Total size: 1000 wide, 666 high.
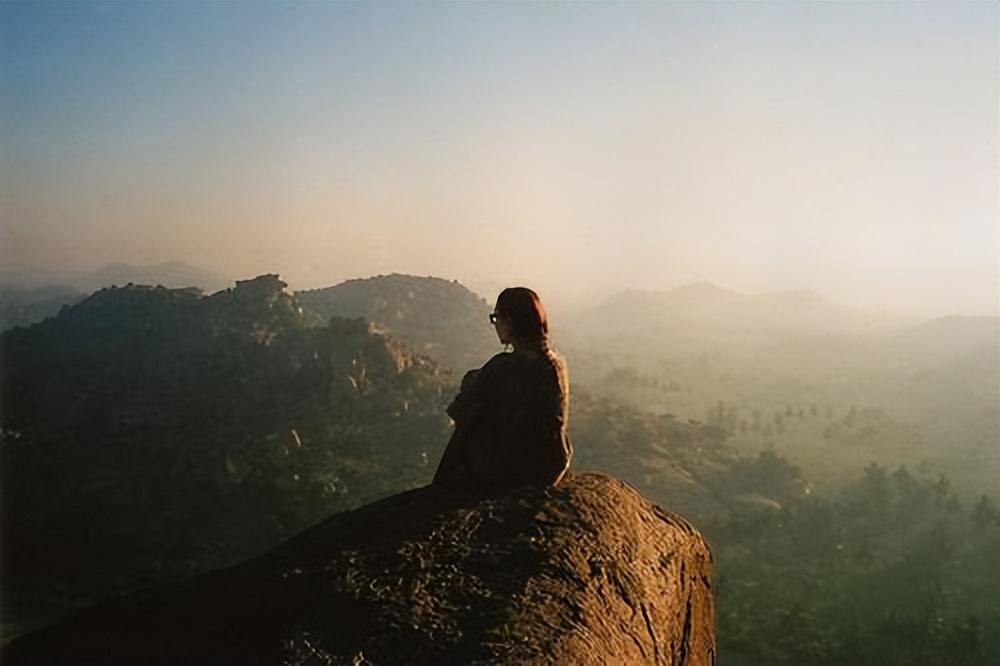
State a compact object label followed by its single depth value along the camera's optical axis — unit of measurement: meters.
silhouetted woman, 5.09
